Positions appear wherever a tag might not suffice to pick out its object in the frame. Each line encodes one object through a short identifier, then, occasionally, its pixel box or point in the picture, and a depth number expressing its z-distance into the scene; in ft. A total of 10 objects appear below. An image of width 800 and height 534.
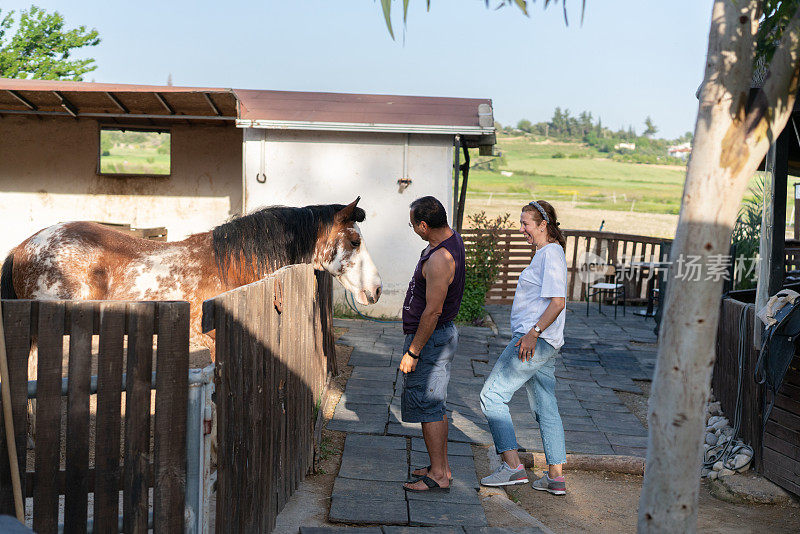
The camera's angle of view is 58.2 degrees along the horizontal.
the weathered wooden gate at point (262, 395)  9.00
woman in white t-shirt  14.48
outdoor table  40.73
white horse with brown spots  15.84
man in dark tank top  13.91
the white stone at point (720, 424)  19.56
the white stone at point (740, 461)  17.12
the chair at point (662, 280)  34.35
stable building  34.09
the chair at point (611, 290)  42.56
